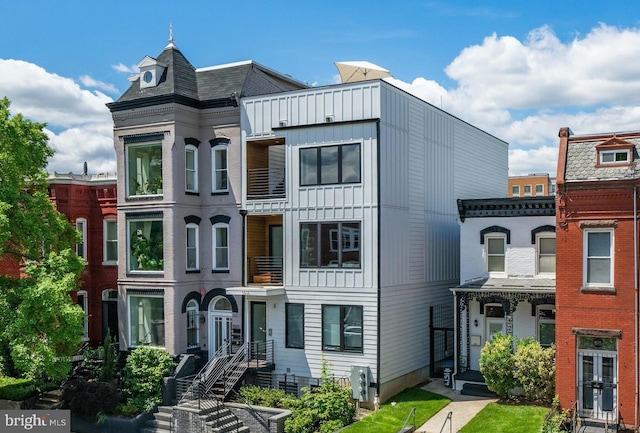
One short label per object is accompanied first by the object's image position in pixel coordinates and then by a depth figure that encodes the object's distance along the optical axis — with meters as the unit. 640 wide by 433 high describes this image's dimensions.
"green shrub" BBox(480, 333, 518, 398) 22.86
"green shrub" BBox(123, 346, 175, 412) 25.77
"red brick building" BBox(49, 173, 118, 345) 32.28
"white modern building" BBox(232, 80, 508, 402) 24.75
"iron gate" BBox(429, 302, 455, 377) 28.69
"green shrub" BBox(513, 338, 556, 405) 22.31
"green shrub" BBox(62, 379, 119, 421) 25.28
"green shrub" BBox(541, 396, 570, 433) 19.66
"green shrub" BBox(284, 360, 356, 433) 22.53
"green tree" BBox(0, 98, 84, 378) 24.12
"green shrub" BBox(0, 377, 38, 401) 26.48
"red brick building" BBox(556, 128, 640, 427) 20.44
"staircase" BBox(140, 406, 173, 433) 24.62
